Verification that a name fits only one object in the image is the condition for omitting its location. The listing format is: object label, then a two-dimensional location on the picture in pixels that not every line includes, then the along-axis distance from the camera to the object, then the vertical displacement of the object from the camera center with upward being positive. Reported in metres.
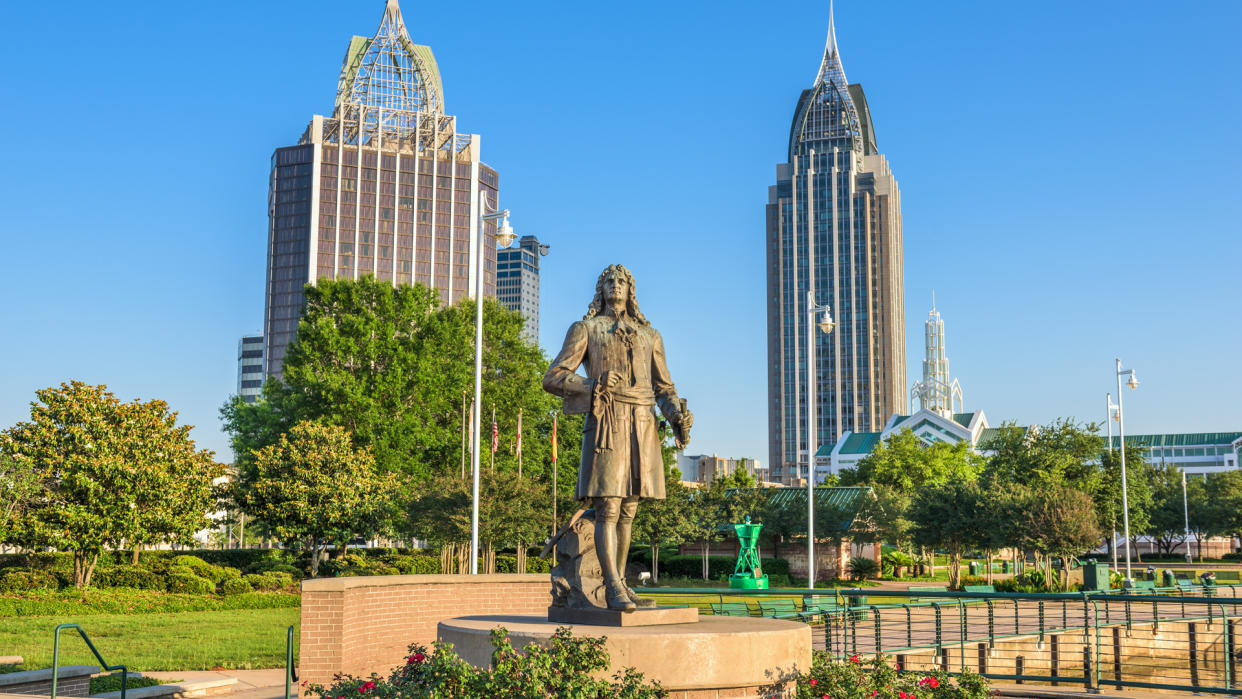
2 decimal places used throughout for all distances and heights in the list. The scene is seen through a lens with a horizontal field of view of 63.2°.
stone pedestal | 7.43 -1.38
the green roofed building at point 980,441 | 128.25 +3.86
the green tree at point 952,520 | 41.44 -2.04
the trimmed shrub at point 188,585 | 31.44 -3.67
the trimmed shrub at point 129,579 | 31.89 -3.58
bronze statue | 8.73 +0.56
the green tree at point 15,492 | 29.95 -0.79
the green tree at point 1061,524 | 37.28 -1.96
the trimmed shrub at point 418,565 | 41.00 -4.00
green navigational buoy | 34.28 -3.44
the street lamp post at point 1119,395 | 41.22 +3.18
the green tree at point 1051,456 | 45.91 +0.69
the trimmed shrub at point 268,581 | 33.03 -3.79
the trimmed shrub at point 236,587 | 31.64 -3.76
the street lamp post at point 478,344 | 20.94 +2.73
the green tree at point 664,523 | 45.56 -2.45
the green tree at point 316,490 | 37.69 -0.86
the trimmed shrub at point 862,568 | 48.88 -4.74
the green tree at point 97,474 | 30.81 -0.26
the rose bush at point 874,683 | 7.69 -1.67
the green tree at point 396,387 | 42.97 +3.54
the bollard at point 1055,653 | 16.61 -3.23
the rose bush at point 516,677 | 6.79 -1.42
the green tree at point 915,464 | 74.06 +0.50
